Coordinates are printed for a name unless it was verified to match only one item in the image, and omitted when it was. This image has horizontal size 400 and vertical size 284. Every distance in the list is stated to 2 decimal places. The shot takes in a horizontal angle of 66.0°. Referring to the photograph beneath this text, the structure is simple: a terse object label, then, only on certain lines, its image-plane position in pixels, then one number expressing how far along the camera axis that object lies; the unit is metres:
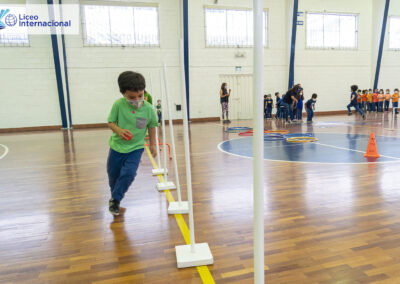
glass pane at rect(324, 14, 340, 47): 17.75
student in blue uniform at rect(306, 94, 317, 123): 13.60
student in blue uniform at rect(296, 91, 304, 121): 13.61
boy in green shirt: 3.07
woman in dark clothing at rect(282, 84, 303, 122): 12.81
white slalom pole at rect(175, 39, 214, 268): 2.29
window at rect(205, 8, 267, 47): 16.01
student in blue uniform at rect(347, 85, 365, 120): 15.07
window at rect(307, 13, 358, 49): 17.53
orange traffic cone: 6.08
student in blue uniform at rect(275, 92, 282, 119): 15.06
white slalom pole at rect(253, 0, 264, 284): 1.19
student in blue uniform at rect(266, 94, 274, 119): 15.73
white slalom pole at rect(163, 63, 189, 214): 3.40
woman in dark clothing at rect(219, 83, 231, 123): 14.17
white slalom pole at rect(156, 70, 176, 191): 4.39
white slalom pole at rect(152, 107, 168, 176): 5.34
